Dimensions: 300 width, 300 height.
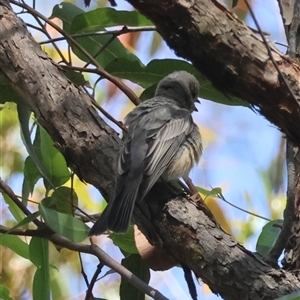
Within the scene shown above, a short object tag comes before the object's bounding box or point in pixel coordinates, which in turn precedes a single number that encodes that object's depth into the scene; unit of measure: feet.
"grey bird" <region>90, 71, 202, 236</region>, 13.53
